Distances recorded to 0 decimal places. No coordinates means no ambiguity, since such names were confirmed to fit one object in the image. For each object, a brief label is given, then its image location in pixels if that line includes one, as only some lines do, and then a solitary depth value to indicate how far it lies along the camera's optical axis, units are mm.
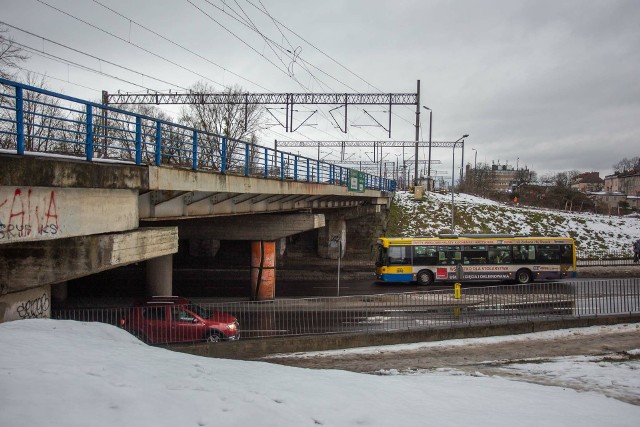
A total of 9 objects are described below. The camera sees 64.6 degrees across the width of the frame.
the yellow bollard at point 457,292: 18366
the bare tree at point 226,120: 37625
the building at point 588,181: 154225
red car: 13156
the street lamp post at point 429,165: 50997
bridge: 7320
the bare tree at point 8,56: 21391
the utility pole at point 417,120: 42512
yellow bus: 27281
